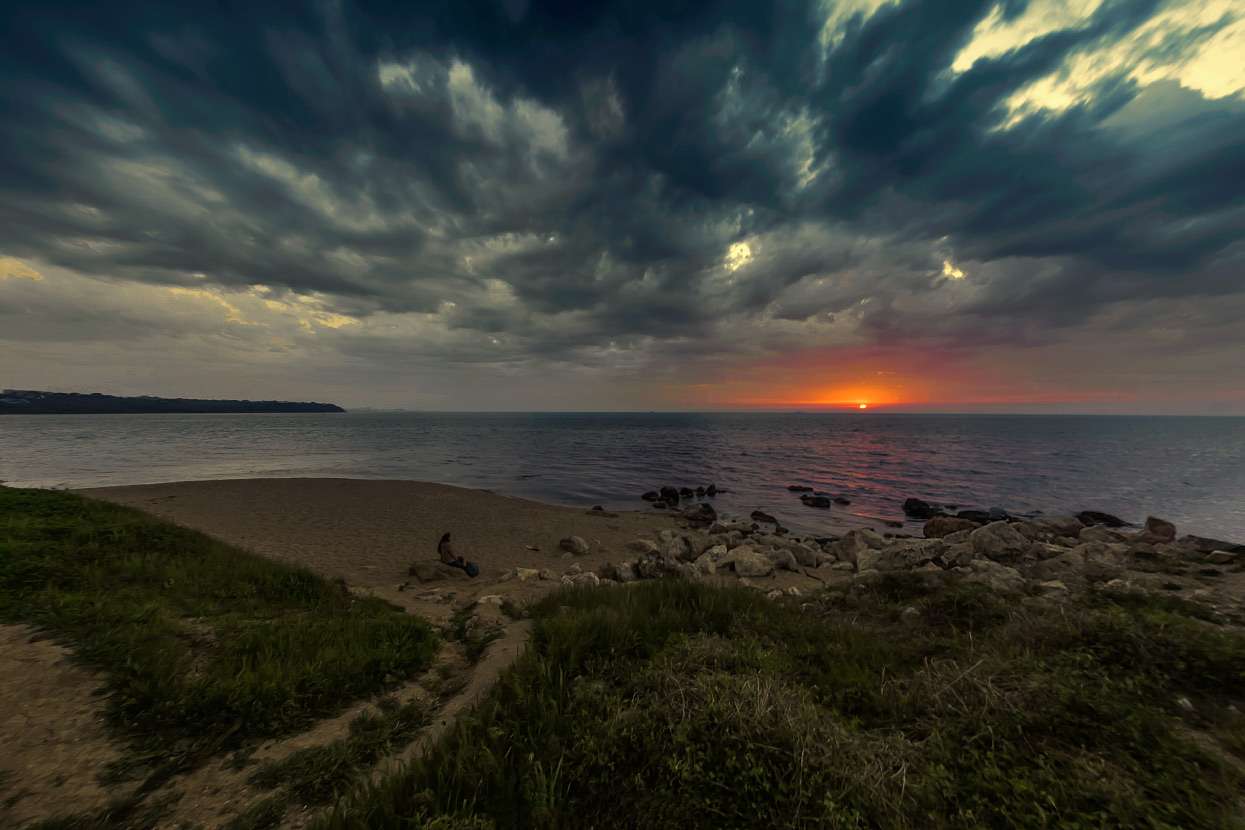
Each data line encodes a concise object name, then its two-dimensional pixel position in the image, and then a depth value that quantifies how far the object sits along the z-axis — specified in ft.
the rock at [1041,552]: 48.53
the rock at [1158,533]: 59.67
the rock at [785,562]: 50.46
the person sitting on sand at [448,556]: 48.14
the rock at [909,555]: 48.42
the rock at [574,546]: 58.18
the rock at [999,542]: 49.16
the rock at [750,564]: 47.50
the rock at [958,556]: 45.47
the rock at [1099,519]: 81.00
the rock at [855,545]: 58.10
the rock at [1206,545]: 48.48
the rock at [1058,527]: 69.10
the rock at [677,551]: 55.21
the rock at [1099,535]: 63.16
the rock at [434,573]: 44.24
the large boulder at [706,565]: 47.15
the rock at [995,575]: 28.71
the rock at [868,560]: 50.24
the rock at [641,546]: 60.13
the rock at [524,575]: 43.57
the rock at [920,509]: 91.93
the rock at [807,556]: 54.54
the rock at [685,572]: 43.91
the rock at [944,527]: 71.31
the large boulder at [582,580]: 39.58
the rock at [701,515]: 83.66
